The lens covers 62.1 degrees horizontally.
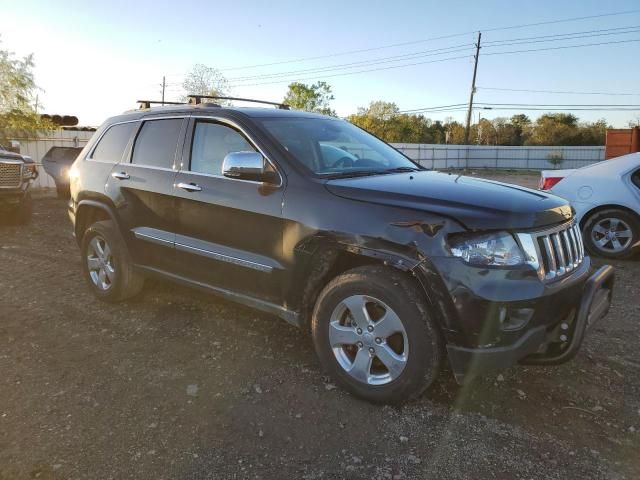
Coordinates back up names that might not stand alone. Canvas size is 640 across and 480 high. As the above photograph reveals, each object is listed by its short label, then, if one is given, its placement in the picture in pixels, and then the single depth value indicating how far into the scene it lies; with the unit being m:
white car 6.78
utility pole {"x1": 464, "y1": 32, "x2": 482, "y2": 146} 42.02
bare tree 54.72
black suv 2.75
